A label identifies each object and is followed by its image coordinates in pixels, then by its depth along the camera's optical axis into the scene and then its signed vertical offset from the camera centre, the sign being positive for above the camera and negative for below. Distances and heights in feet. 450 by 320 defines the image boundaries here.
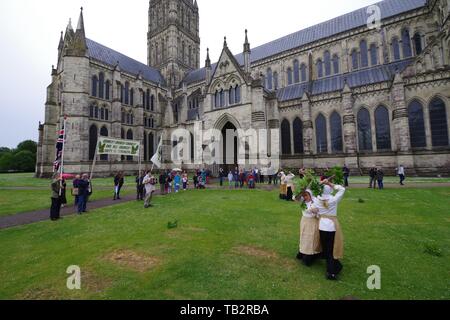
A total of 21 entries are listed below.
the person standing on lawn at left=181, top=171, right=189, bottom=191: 63.36 -3.27
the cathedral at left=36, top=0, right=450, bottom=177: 76.02 +31.51
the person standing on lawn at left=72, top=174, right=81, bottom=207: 33.37 -2.30
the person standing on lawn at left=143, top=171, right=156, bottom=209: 36.94 -2.78
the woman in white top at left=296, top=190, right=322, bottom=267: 15.06 -4.62
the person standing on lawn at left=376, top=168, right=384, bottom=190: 50.85 -2.56
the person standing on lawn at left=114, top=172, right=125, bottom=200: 44.92 -2.20
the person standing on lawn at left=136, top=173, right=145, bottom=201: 45.47 -3.56
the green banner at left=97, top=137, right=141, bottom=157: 48.34 +5.93
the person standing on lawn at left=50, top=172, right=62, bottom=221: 29.37 -3.71
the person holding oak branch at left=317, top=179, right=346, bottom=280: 13.50 -3.88
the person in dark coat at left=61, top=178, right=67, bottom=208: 36.55 -3.62
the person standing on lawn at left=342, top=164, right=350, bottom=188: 56.67 -2.50
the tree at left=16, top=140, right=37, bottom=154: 272.31 +33.40
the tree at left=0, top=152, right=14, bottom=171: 247.13 +12.45
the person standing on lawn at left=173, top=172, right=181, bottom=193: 58.56 -3.12
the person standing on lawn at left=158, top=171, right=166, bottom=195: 53.06 -2.54
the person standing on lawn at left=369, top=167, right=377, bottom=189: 51.86 -1.67
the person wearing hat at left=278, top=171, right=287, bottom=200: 42.05 -3.95
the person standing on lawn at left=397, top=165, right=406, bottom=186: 55.69 -1.63
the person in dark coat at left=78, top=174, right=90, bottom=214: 32.94 -3.33
